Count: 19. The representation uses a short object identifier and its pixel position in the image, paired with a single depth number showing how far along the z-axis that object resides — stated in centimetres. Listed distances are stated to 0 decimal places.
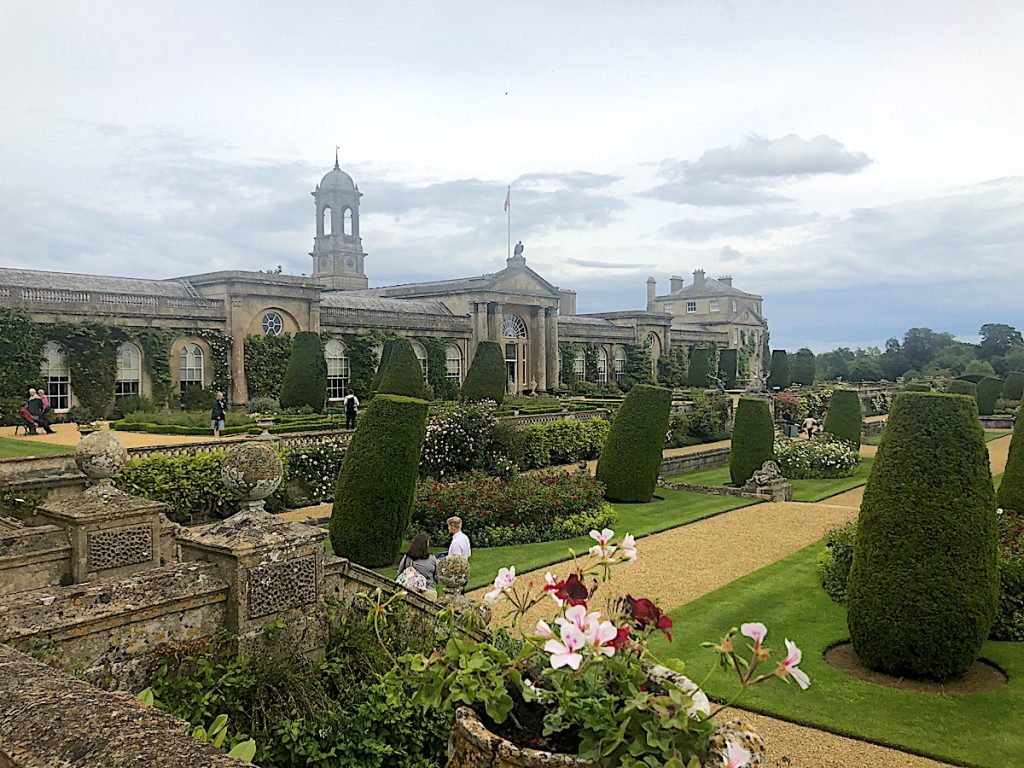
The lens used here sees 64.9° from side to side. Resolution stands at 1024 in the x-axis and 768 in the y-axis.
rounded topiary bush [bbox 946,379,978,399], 2736
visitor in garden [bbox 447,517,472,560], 956
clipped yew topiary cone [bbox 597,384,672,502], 1730
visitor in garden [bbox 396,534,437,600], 840
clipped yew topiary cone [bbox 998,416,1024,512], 1170
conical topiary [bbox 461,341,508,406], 3112
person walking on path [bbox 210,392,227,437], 2050
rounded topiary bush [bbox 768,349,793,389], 5125
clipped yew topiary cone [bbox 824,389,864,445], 2466
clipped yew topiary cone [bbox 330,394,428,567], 1149
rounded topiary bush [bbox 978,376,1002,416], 3909
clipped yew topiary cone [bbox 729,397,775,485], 1938
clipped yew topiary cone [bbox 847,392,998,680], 713
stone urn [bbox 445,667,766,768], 238
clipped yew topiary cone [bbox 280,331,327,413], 2688
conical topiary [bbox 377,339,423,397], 2714
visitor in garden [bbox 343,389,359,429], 2213
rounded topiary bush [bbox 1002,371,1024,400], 4228
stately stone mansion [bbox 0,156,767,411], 2762
